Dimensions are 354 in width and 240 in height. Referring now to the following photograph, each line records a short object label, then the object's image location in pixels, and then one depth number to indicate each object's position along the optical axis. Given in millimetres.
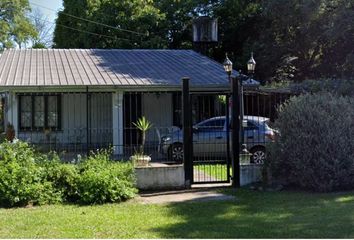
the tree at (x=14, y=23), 43656
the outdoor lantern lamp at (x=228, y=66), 18484
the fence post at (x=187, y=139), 11664
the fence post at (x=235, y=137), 11906
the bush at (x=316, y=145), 10773
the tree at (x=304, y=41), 26891
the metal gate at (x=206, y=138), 11734
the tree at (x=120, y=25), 33219
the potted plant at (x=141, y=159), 12133
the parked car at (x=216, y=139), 14250
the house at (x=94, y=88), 19625
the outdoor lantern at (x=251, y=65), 18672
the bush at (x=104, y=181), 9930
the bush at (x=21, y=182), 9664
